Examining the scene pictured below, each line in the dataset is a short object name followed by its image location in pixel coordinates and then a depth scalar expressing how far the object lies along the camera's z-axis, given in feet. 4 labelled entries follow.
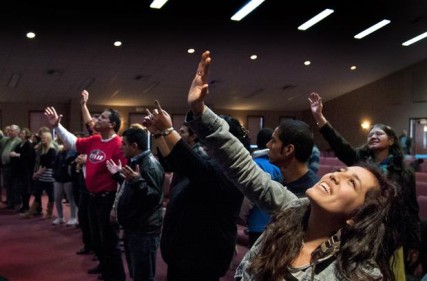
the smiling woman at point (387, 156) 7.73
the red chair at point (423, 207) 10.71
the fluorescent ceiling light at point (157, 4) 25.66
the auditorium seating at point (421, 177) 19.31
